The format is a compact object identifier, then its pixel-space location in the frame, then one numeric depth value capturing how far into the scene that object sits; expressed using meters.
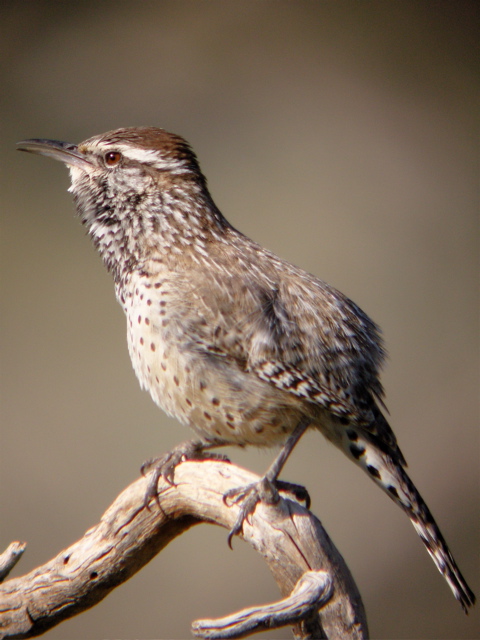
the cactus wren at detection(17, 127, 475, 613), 4.39
